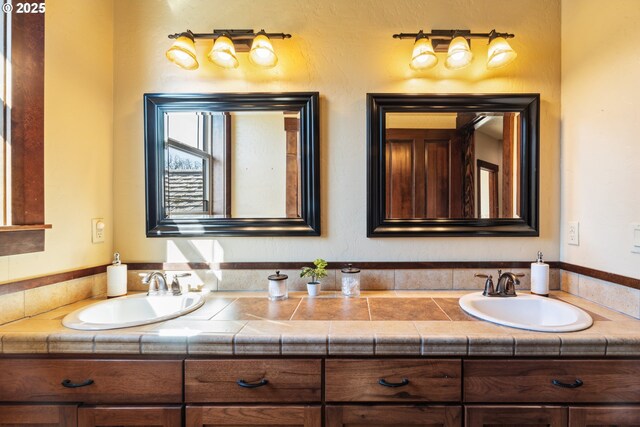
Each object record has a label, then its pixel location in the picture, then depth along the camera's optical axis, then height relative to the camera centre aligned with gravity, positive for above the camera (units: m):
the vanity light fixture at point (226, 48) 1.42 +0.78
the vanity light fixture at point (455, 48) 1.41 +0.77
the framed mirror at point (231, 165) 1.52 +0.23
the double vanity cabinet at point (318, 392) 0.96 -0.60
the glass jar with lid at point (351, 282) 1.44 -0.35
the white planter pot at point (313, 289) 1.43 -0.38
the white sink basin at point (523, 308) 1.27 -0.44
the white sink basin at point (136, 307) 1.27 -0.44
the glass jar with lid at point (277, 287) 1.39 -0.37
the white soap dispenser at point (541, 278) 1.41 -0.33
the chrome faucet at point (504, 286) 1.37 -0.36
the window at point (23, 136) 1.11 +0.29
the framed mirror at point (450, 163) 1.51 +0.23
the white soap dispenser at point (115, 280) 1.40 -0.33
